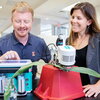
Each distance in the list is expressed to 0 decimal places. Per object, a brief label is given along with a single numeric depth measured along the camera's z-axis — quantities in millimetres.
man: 1132
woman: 1196
